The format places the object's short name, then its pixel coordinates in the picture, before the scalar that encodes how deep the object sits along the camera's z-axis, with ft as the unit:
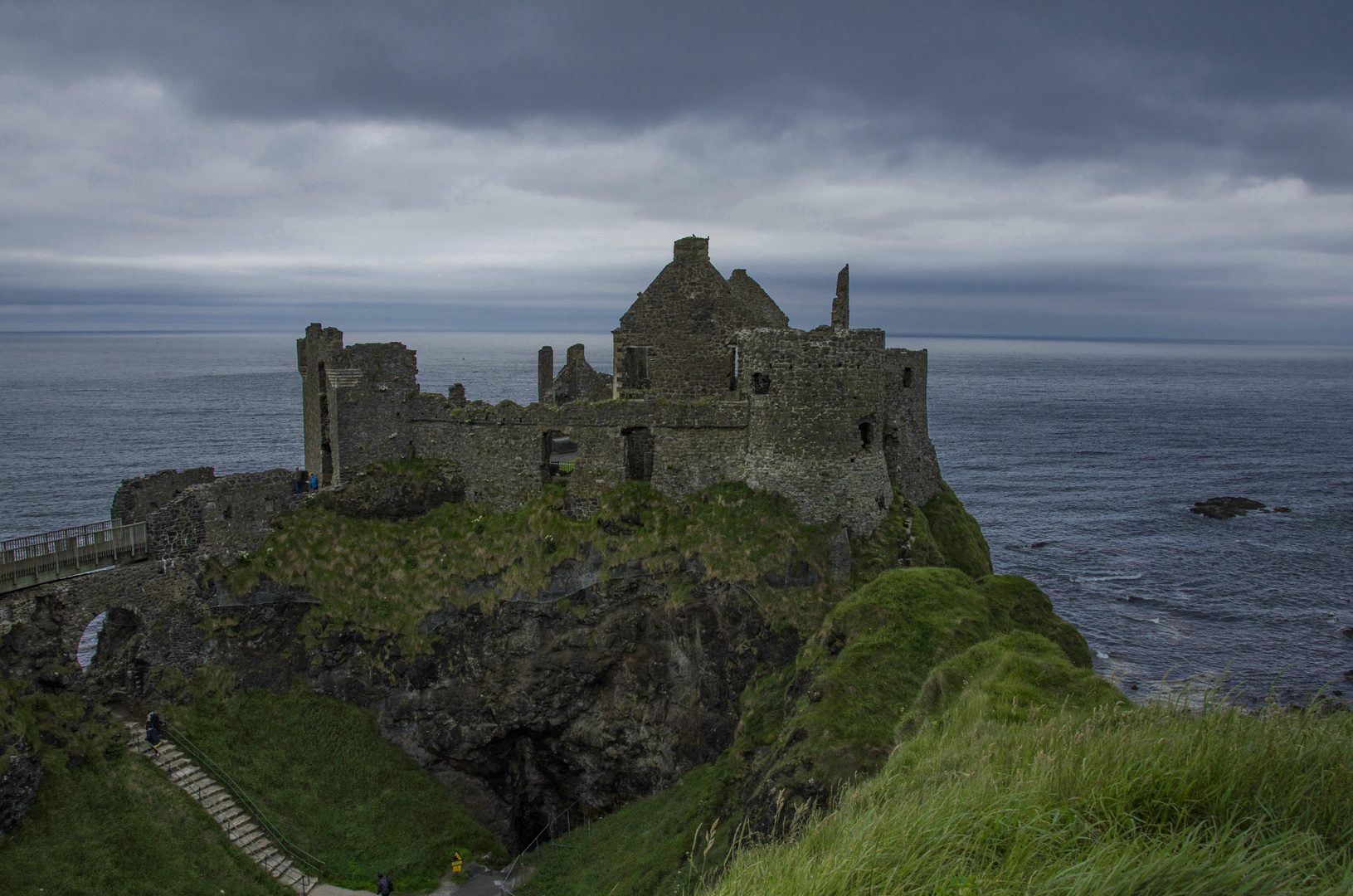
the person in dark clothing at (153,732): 93.35
